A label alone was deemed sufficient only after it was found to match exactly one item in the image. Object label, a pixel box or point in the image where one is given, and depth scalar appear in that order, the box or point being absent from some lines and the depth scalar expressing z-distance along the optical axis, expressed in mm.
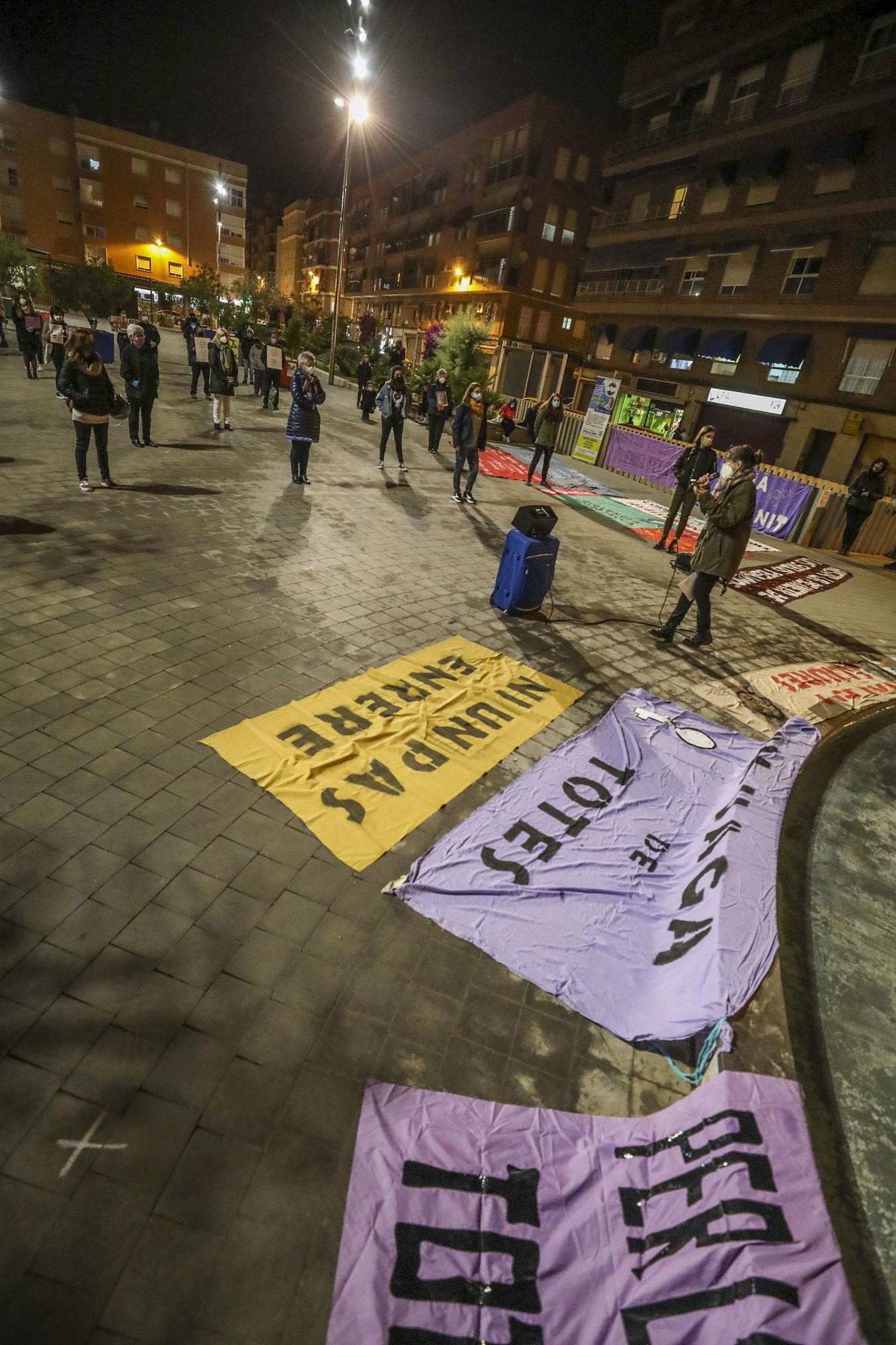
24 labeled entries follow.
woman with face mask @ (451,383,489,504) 11797
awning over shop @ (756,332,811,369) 25891
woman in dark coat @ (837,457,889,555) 14078
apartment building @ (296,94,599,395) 40656
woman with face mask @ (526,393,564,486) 13664
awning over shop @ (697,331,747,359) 28219
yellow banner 4230
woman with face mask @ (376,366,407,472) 12586
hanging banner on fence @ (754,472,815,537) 15594
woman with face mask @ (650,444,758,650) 6801
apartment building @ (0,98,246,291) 57531
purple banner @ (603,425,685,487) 18656
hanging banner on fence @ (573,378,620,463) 20938
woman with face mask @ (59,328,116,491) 7840
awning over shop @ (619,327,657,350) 32625
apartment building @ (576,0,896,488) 23406
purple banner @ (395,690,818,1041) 3266
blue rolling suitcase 7329
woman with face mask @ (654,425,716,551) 10500
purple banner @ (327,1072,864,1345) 2023
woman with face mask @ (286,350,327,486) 10461
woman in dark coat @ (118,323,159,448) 10188
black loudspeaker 7160
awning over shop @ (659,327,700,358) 30172
